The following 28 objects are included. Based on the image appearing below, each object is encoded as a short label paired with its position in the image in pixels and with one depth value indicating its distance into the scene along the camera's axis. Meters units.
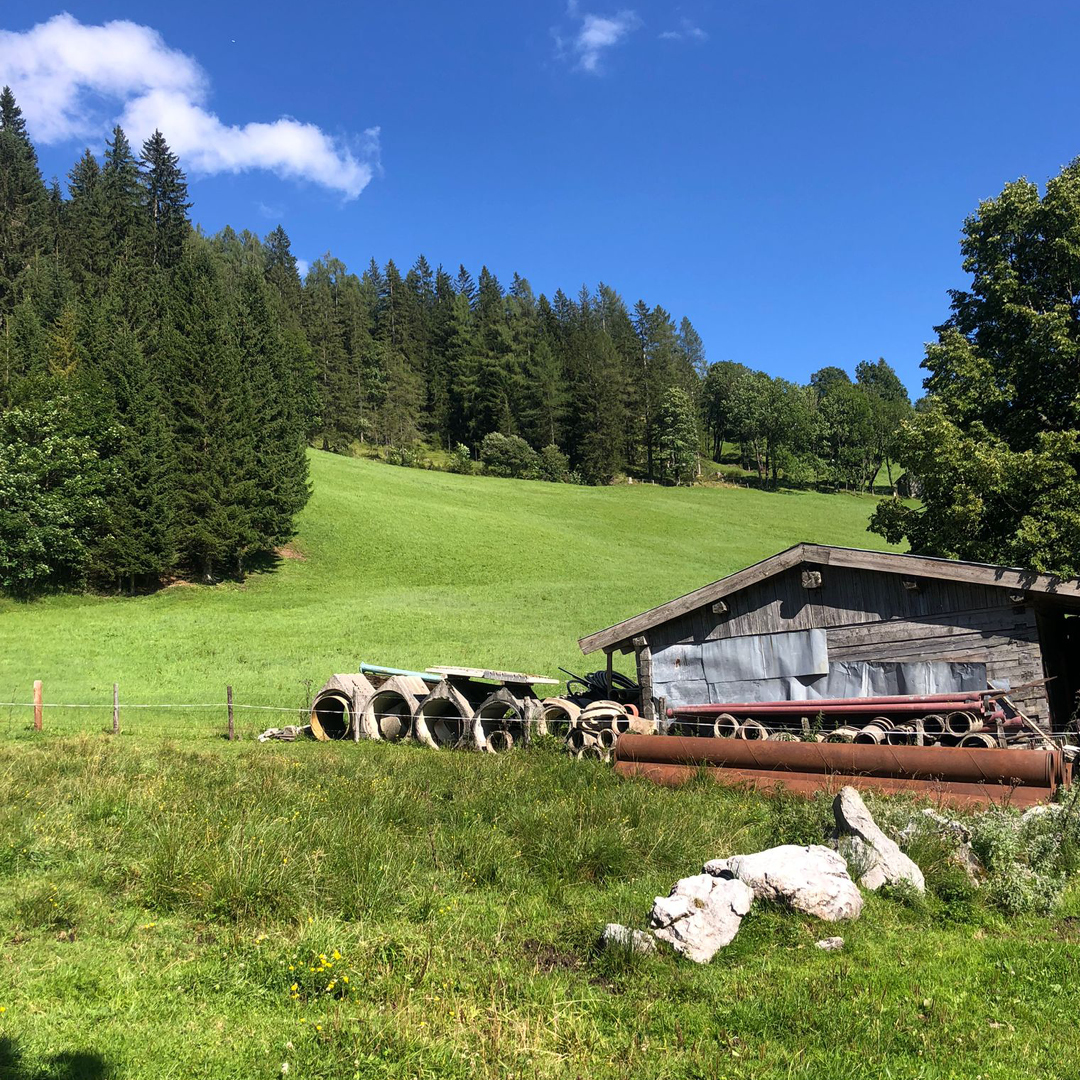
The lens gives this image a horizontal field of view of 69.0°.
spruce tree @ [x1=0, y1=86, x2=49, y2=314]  72.25
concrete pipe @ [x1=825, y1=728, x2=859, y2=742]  13.65
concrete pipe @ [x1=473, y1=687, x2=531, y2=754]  16.75
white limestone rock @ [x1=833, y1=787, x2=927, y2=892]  7.55
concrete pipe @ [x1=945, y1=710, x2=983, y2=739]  13.07
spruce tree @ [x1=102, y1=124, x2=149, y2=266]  73.31
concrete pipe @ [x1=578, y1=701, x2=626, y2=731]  15.67
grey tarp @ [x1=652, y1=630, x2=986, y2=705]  14.23
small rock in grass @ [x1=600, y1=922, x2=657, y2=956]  6.23
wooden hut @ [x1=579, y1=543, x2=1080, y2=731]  13.56
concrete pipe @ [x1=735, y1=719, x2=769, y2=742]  15.08
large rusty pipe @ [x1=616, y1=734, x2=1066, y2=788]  9.74
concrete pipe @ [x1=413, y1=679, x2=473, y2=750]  17.47
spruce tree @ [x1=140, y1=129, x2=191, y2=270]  82.00
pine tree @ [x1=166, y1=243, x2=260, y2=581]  42.75
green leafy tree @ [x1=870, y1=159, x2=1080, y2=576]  19.17
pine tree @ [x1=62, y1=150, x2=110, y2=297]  67.12
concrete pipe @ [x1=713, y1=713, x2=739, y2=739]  15.45
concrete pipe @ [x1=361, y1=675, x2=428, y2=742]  18.62
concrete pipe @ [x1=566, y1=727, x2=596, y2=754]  15.31
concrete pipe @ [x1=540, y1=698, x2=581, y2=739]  16.58
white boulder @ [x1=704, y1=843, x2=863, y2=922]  6.92
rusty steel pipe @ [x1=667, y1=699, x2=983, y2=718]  13.48
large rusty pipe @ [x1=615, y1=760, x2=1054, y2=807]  9.77
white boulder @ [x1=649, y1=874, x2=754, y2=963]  6.29
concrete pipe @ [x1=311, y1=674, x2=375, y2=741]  19.08
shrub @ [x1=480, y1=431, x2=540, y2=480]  86.31
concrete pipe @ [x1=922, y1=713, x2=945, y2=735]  13.54
